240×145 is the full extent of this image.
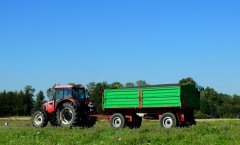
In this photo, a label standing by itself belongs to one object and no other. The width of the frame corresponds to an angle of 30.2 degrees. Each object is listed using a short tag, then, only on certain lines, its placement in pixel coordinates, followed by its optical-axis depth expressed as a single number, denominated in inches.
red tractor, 1042.1
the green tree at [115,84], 3862.5
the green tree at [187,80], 3929.9
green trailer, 974.4
